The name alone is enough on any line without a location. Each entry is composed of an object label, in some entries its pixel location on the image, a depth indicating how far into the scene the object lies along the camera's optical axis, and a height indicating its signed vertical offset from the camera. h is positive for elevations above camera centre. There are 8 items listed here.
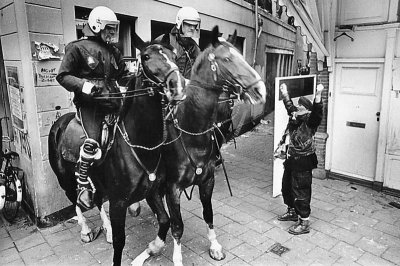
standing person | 4.80 -1.26
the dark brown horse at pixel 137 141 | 3.20 -0.74
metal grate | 4.45 -2.45
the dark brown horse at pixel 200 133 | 3.42 -0.72
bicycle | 5.25 -1.80
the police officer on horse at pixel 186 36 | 4.82 +0.55
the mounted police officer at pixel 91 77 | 3.43 -0.04
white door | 6.38 -0.97
